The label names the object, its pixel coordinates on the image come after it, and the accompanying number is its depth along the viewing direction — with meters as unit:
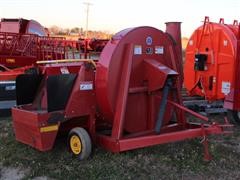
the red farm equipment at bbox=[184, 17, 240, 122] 4.65
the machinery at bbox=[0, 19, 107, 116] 6.44
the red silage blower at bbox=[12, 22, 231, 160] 3.15
